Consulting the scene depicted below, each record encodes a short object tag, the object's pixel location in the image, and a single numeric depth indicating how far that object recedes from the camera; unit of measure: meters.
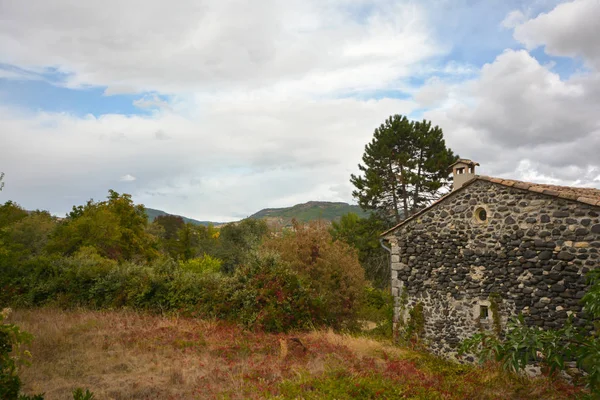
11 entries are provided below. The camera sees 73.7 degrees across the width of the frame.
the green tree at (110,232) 26.53
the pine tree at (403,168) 28.61
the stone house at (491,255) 10.05
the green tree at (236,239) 37.69
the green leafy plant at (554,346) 3.87
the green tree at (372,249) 29.37
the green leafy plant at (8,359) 3.86
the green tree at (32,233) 31.72
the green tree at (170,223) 59.72
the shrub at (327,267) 18.86
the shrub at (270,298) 13.62
